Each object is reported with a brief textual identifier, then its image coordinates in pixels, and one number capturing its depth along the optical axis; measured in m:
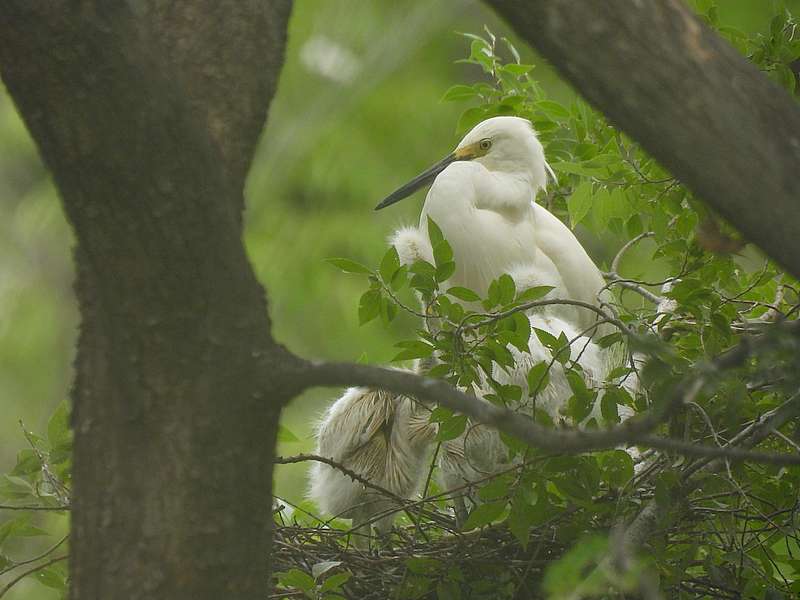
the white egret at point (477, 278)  11.80
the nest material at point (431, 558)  11.71
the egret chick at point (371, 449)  11.85
